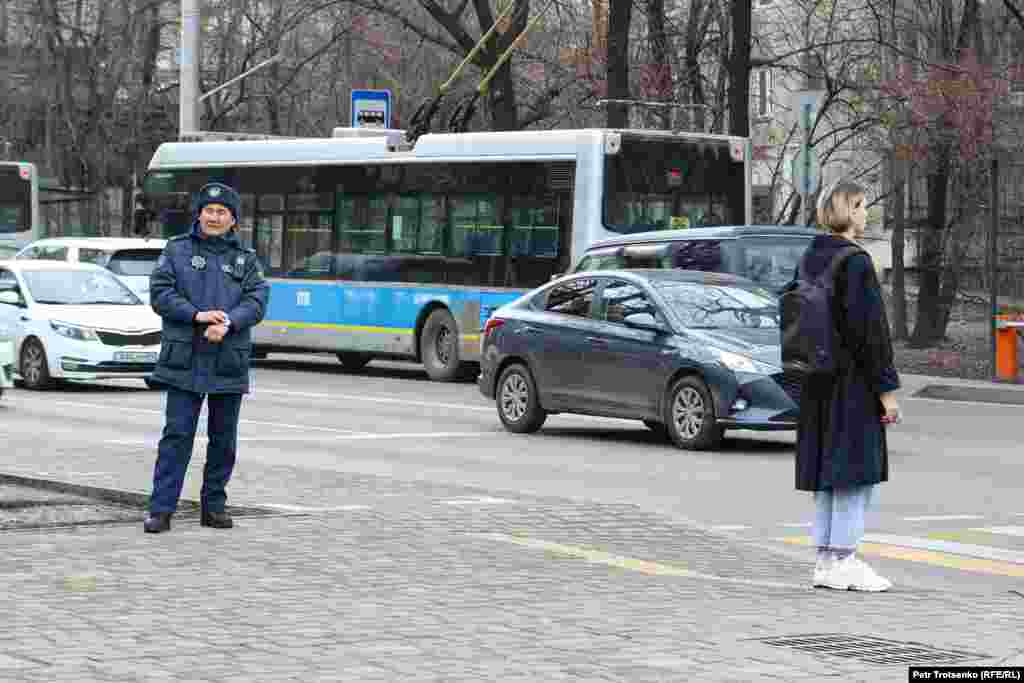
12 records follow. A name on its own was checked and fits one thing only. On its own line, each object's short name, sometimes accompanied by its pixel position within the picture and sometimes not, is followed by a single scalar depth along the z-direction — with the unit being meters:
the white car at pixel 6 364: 22.38
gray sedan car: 17.58
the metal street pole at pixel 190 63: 41.44
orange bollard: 27.22
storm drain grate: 7.45
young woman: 9.41
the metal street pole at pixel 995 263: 27.41
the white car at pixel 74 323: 25.27
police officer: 10.97
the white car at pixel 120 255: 31.30
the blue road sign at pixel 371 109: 35.88
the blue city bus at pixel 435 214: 26.77
